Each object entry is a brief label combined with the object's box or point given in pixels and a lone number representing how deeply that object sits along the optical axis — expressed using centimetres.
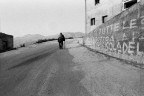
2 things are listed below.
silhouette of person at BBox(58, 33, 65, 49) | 1511
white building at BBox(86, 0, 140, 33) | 1742
